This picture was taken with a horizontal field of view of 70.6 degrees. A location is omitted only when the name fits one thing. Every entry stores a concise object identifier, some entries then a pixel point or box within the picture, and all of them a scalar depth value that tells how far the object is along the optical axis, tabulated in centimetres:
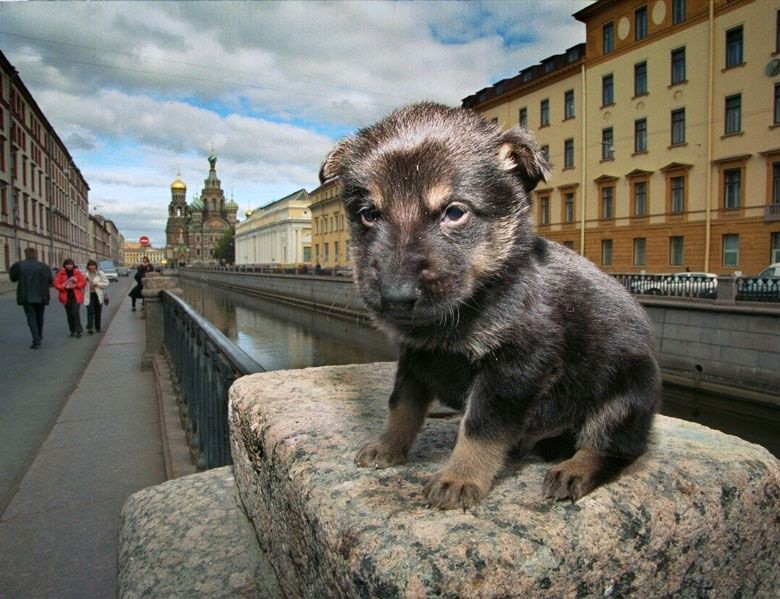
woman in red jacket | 1365
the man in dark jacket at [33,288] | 1218
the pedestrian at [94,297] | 1465
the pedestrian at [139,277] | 2058
